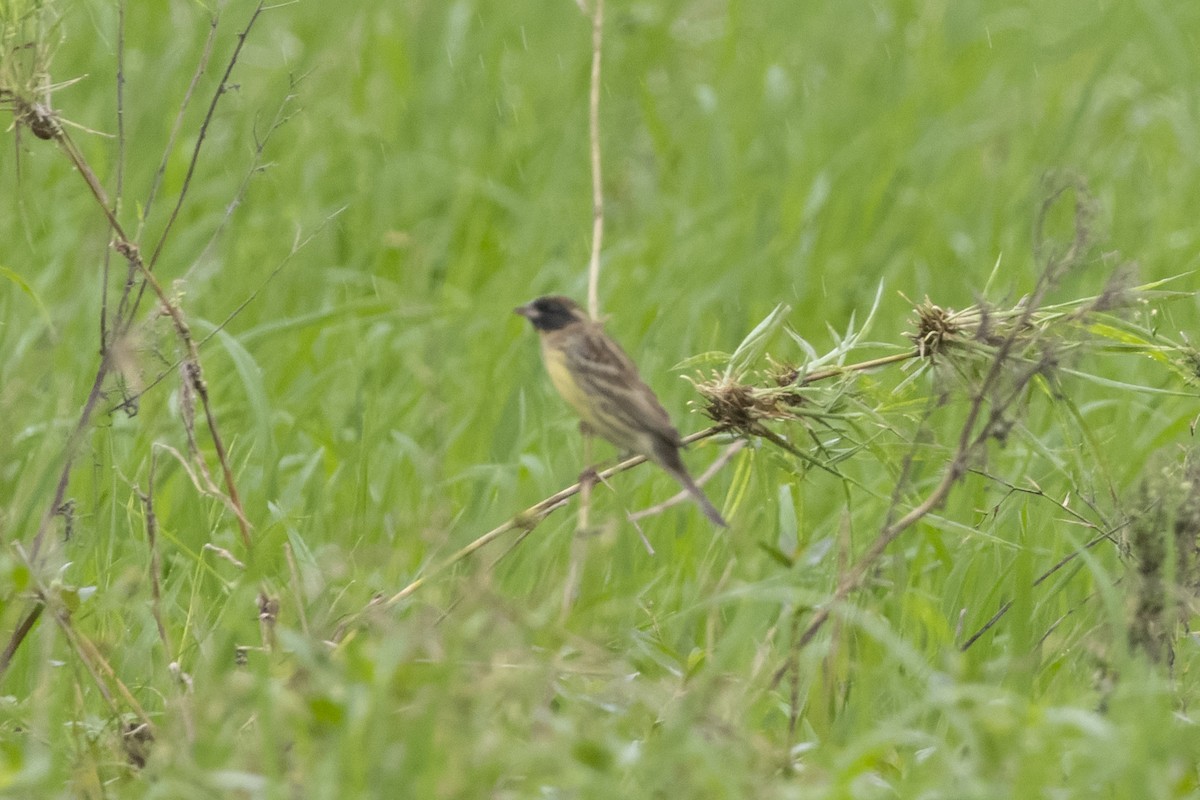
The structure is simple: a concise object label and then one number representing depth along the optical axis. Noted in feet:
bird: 25.62
